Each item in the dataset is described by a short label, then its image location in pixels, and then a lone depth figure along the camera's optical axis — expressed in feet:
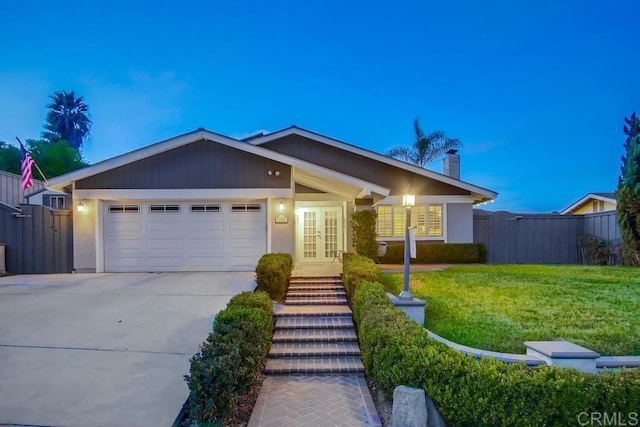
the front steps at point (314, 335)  18.36
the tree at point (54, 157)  99.50
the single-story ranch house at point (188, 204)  35.32
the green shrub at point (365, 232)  39.63
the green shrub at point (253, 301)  18.86
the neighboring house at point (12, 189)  54.70
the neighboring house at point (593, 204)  56.59
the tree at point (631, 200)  37.81
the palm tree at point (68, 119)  141.08
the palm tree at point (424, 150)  75.51
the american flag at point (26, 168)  36.19
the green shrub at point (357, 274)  25.12
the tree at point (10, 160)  95.77
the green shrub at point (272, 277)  25.76
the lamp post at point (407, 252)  21.28
